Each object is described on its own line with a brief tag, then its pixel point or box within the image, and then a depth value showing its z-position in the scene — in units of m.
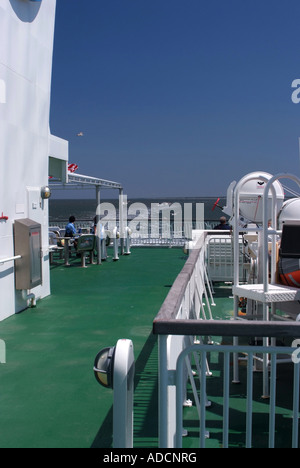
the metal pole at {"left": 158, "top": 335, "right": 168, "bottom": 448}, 2.17
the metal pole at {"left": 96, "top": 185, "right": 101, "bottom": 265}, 12.69
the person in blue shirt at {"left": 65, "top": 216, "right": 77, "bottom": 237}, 13.69
